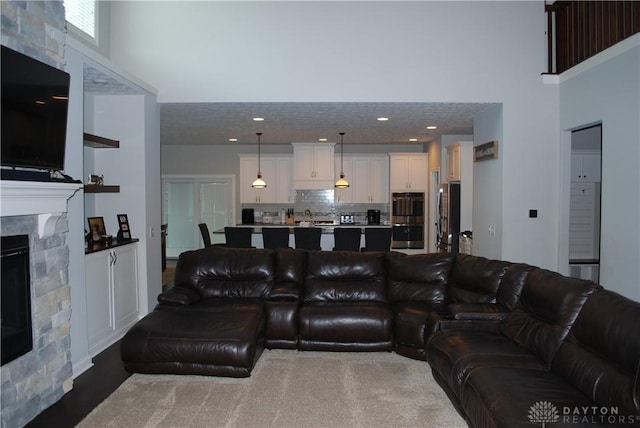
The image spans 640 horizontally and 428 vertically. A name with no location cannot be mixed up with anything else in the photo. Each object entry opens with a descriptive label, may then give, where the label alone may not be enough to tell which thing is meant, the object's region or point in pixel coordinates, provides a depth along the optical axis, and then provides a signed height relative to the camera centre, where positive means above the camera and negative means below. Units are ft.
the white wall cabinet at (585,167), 27.66 +2.41
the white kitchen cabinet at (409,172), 32.32 +2.42
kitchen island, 26.05 -1.90
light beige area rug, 9.98 -4.67
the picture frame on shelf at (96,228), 16.20 -0.83
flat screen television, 8.69 +1.92
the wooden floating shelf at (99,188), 14.89 +0.57
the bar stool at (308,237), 23.22 -1.59
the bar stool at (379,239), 23.00 -1.67
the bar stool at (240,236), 23.86 -1.60
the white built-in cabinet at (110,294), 14.08 -2.99
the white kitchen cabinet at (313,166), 32.71 +2.86
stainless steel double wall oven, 31.50 -0.56
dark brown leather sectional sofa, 7.78 -3.15
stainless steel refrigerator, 26.11 -0.72
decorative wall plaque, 19.74 +2.51
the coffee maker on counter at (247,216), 34.19 -0.78
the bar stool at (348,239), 23.13 -1.68
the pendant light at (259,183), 30.68 +1.49
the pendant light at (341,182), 29.79 +1.57
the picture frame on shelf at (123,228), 17.04 -0.86
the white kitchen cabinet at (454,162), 25.65 +2.59
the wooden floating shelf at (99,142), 14.89 +2.18
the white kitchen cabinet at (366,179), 33.63 +1.99
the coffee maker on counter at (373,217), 34.09 -0.83
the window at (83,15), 16.85 +7.27
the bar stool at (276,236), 23.71 -1.58
